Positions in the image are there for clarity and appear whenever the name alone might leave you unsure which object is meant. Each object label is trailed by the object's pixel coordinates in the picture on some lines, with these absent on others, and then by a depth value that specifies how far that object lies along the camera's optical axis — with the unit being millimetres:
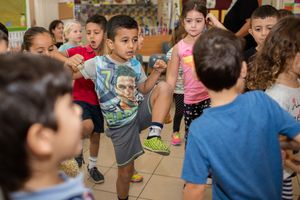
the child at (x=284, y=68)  1394
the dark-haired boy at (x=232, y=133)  1019
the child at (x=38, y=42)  1848
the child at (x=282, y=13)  2229
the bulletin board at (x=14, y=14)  3764
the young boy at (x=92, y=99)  2232
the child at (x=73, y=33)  3133
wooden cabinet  4711
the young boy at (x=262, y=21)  2049
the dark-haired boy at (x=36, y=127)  595
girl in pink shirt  2141
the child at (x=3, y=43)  1419
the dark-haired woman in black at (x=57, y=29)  4207
